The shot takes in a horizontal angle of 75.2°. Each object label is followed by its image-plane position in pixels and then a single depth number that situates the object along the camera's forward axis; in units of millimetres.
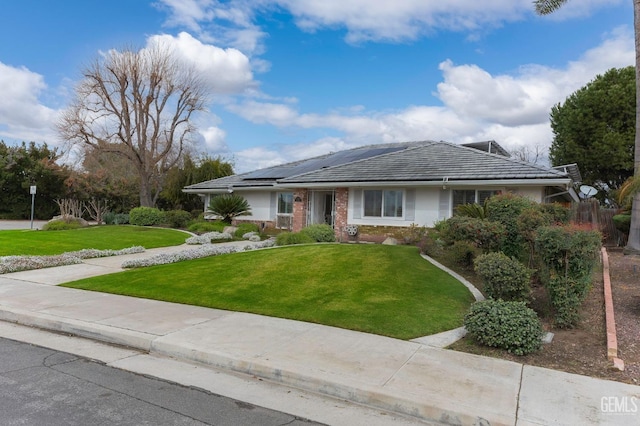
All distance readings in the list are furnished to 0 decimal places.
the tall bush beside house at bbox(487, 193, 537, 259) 8992
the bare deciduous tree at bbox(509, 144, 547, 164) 44150
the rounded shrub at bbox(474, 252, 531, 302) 7055
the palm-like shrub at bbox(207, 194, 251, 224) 23219
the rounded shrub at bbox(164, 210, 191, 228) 26844
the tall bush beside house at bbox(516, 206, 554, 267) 8180
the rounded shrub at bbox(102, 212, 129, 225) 29641
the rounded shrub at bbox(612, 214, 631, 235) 16312
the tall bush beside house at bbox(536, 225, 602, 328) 6645
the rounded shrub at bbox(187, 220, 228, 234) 23064
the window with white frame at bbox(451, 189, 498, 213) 15761
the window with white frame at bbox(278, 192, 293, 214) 22342
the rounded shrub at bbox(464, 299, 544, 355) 5750
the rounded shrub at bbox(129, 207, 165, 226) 27500
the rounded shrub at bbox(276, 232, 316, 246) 16094
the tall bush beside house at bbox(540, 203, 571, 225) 9609
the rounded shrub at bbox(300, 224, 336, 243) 16891
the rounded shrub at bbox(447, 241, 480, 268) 10244
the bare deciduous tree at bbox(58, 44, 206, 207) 31781
